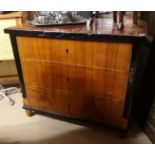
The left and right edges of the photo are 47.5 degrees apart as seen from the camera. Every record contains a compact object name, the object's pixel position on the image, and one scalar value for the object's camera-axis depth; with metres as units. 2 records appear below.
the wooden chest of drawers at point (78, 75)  1.19
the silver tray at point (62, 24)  1.38
